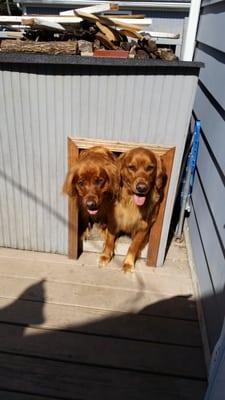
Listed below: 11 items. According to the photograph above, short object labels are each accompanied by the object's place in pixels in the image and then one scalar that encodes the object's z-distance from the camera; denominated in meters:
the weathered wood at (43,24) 2.40
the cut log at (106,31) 2.57
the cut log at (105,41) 2.48
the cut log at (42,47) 2.27
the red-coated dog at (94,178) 2.07
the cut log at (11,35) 2.76
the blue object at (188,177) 2.96
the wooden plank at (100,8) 2.56
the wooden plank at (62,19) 2.59
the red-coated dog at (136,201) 2.11
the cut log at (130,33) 2.69
